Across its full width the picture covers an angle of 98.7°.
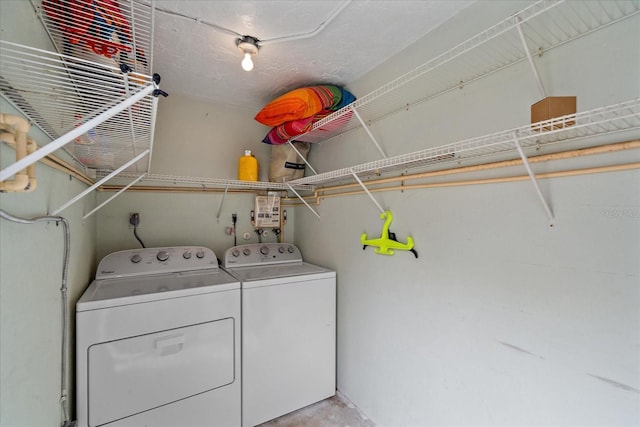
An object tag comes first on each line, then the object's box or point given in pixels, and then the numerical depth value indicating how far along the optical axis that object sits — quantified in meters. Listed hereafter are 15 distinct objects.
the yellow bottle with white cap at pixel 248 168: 2.50
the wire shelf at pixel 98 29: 0.83
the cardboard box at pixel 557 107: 0.97
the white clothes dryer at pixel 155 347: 1.43
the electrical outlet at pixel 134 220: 2.22
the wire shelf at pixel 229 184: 2.03
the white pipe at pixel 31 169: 0.68
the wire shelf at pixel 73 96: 0.73
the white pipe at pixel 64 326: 1.21
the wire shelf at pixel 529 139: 0.88
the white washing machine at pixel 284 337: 1.89
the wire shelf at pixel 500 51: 0.98
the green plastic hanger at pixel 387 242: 1.72
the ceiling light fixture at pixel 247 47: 1.64
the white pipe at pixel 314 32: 1.40
